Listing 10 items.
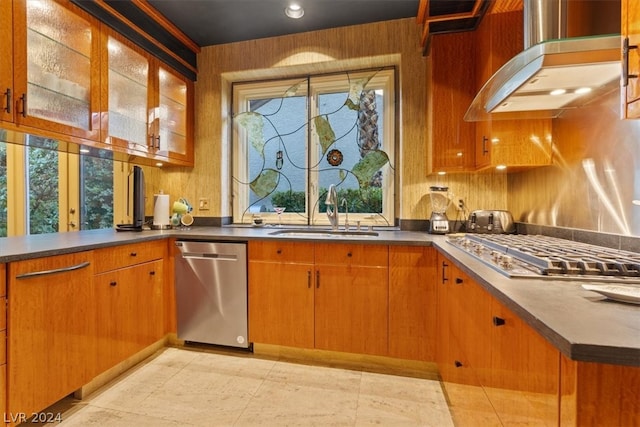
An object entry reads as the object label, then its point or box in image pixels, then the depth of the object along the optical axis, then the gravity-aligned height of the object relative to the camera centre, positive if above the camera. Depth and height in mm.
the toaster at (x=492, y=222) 2225 -73
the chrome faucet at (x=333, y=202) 2658 +75
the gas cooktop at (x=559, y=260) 983 -172
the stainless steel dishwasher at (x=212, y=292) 2301 -594
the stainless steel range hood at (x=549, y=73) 1078 +548
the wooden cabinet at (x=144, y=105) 2186 +832
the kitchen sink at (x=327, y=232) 2340 -168
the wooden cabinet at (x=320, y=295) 2109 -574
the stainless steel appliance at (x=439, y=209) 2344 +20
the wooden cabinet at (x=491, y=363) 707 -450
